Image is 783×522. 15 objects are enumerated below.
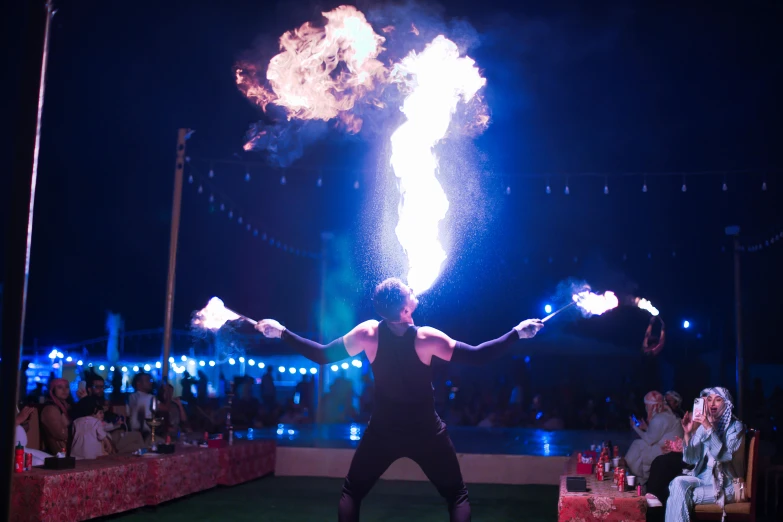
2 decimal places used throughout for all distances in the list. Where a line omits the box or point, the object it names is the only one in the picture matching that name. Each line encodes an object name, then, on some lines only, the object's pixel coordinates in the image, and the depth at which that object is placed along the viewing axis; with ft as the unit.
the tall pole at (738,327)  44.29
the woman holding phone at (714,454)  18.84
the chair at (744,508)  18.88
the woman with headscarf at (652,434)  23.81
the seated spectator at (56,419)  25.77
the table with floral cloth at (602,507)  17.29
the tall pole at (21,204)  10.15
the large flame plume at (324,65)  25.76
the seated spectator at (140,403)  31.40
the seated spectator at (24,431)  23.48
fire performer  14.66
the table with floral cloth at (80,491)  19.69
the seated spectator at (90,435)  26.99
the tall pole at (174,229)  35.70
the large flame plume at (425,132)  21.37
